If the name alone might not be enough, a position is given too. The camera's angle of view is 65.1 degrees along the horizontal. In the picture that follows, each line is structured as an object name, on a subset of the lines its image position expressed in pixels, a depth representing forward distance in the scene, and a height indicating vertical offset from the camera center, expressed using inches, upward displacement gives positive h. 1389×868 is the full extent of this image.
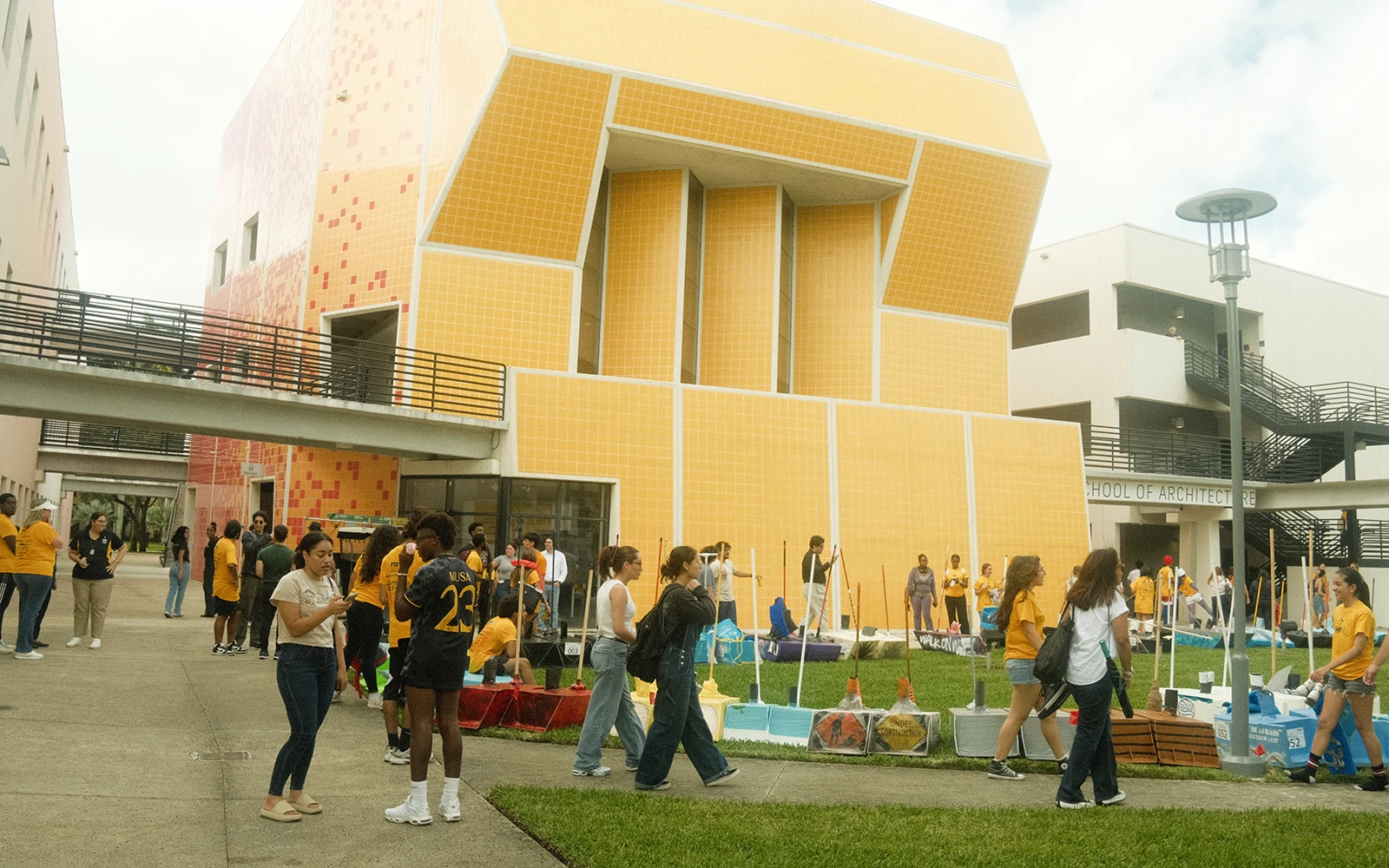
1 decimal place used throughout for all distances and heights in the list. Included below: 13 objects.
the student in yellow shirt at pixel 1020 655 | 315.6 -27.3
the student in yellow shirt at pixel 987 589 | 751.7 -20.0
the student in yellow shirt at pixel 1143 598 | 834.2 -26.1
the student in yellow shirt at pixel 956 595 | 754.8 -24.5
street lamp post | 334.6 +73.0
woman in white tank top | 302.0 -30.2
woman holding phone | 238.1 -28.4
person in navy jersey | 239.3 -25.9
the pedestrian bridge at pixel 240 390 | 636.7 +92.3
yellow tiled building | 804.0 +242.6
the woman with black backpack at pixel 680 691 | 287.1 -37.3
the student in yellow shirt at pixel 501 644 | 411.8 -37.3
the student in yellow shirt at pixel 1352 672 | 318.7 -29.7
